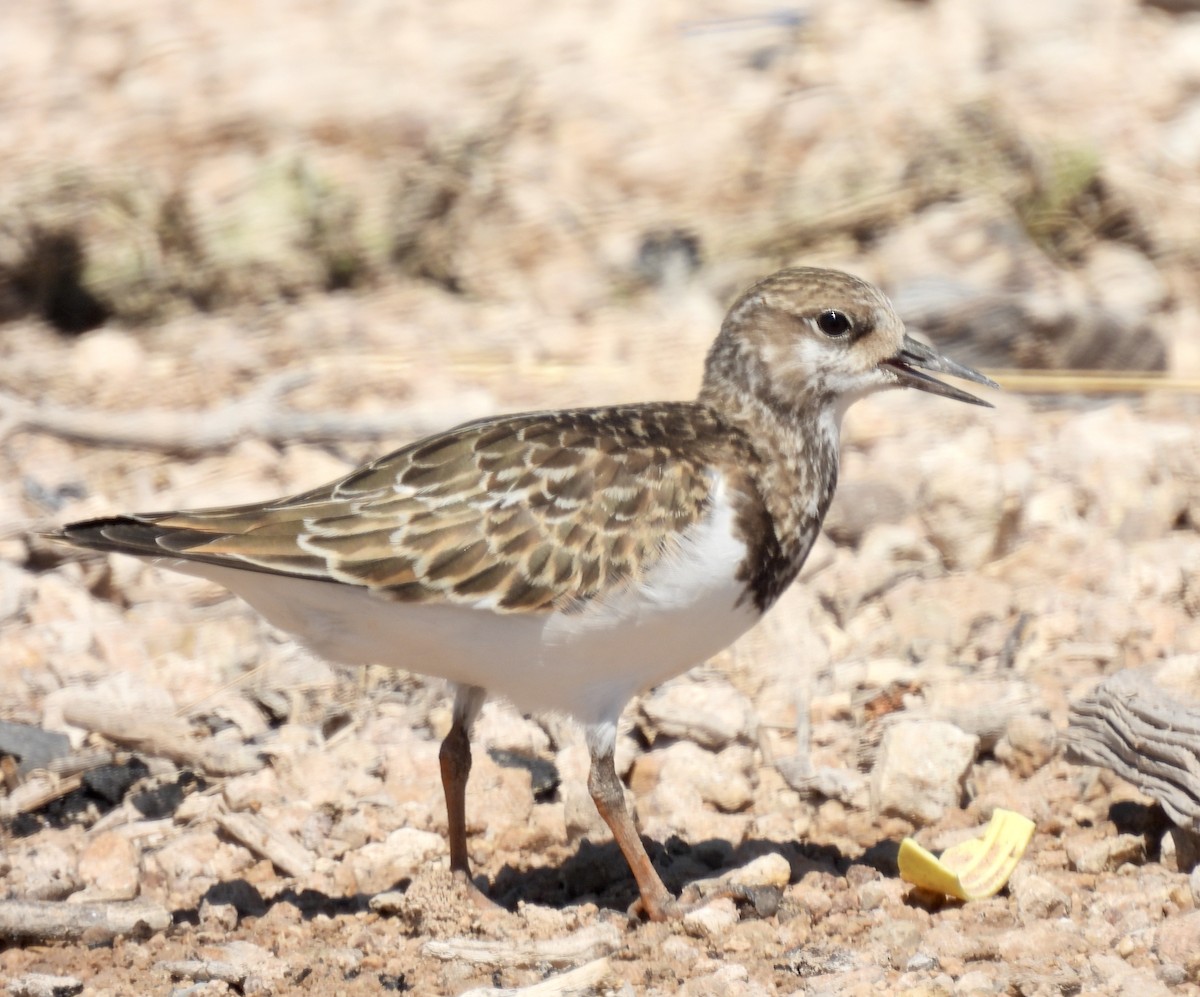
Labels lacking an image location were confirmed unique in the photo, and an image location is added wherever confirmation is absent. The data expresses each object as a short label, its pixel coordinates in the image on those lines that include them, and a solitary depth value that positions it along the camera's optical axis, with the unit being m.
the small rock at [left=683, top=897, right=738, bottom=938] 8.07
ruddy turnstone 8.11
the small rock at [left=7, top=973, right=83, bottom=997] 7.41
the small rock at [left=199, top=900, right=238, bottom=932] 8.31
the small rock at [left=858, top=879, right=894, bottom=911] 8.28
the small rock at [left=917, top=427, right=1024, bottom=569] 11.82
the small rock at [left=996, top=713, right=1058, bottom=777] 9.46
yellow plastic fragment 8.16
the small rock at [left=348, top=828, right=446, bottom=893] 8.98
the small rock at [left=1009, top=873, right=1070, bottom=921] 8.00
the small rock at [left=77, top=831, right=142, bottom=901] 8.63
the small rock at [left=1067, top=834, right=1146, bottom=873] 8.45
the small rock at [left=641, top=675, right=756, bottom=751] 9.86
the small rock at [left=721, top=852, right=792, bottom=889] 8.40
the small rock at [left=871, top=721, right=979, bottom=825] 9.11
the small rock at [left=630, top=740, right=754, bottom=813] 9.47
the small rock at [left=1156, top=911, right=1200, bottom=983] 7.12
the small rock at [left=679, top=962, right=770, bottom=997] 7.34
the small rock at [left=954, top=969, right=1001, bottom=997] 7.14
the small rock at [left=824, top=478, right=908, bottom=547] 12.14
